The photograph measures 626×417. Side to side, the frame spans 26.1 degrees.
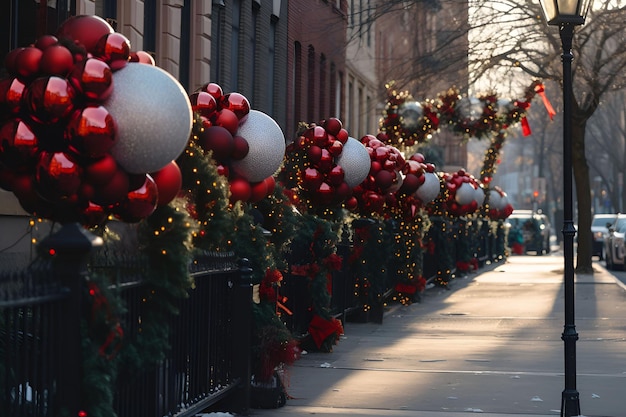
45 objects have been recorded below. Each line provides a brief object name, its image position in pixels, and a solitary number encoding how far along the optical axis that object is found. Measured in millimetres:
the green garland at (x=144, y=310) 6359
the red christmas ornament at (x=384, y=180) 18484
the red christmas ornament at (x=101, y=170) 7543
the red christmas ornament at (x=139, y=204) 7719
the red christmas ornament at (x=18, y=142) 7547
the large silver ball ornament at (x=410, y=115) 26766
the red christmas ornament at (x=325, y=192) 15602
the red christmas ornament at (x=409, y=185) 20859
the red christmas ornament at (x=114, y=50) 7648
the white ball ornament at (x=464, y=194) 31984
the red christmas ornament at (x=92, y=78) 7281
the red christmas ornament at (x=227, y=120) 11312
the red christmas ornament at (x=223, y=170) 11122
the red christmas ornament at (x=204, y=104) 11234
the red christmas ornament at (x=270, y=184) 11797
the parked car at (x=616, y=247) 36844
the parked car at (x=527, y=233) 58094
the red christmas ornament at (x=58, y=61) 7543
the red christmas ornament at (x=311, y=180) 15602
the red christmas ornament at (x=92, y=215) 7934
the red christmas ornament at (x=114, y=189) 7676
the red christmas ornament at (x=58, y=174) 7492
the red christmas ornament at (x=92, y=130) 7250
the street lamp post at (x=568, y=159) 9977
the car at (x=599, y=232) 47469
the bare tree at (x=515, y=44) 28562
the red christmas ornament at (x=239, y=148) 11156
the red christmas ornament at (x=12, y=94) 7645
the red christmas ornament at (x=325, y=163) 15750
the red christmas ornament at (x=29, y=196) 7906
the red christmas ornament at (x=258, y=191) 11562
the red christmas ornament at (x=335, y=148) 15945
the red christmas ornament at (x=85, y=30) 7945
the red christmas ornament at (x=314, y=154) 15805
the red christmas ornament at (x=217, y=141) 10852
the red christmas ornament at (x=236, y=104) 11578
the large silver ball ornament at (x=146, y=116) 7512
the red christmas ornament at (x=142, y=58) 8461
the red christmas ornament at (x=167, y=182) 8055
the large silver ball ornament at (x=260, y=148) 11398
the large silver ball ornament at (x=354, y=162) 16312
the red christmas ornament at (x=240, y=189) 11297
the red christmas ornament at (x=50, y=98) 7320
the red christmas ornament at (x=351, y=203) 17562
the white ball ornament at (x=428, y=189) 22406
